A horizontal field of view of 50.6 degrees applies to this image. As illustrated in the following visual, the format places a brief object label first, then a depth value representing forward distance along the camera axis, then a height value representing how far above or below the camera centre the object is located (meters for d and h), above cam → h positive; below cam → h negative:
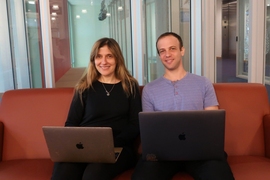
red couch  1.99 -0.49
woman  1.87 -0.30
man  1.87 -0.24
